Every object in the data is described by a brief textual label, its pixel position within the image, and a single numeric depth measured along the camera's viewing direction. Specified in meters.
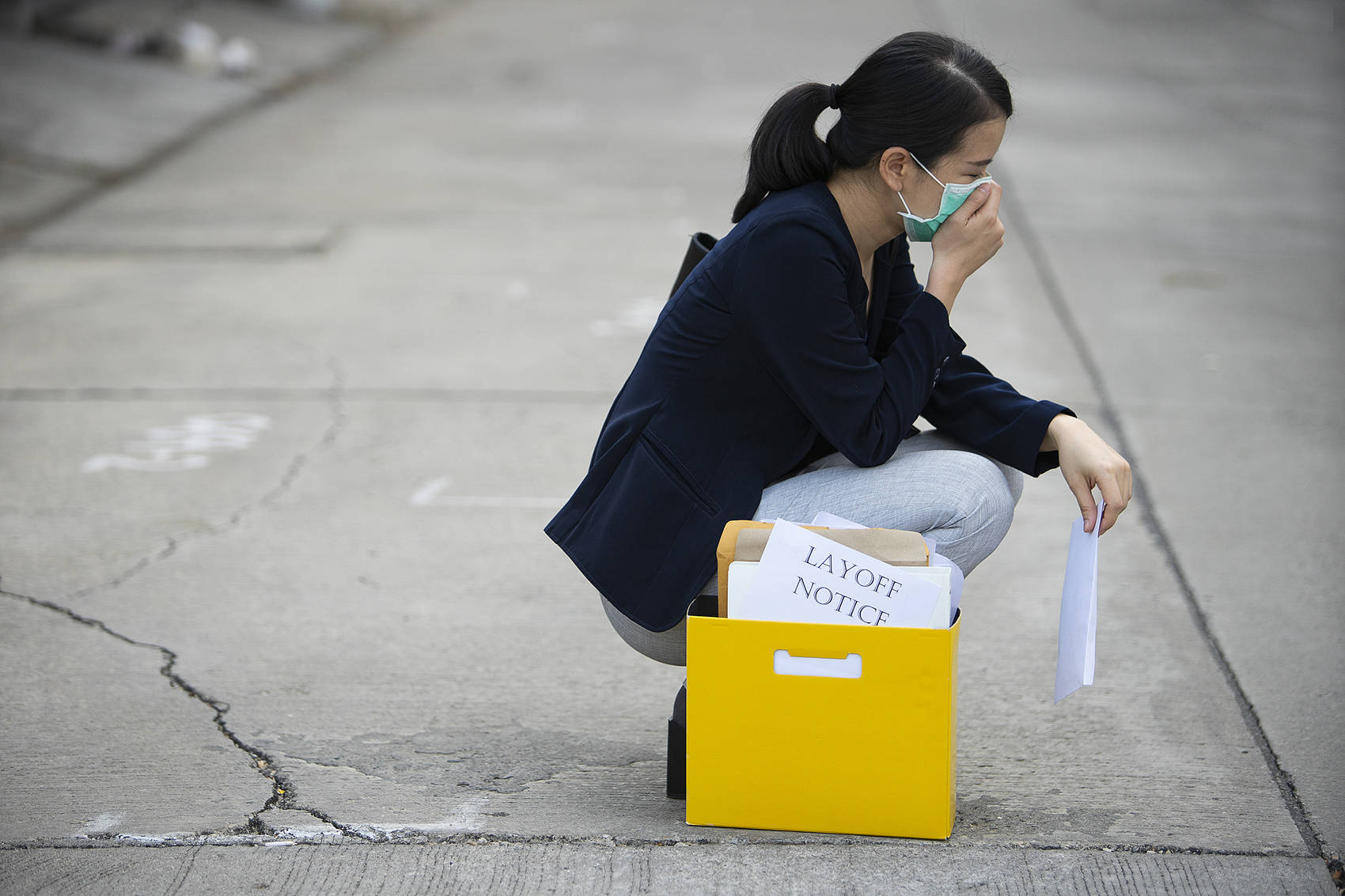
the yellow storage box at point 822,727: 4.30
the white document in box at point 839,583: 4.29
